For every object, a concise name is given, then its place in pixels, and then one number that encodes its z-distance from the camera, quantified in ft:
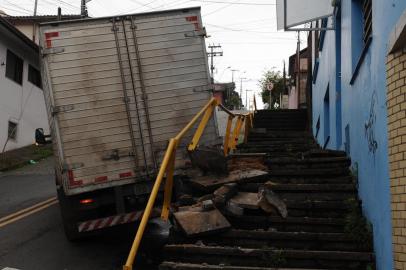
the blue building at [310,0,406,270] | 14.71
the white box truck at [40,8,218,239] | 24.63
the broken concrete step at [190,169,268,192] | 25.02
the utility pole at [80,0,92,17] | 82.69
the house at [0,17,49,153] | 70.49
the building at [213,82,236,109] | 203.92
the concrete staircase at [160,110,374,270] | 18.52
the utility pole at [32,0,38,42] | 109.33
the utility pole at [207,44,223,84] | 206.90
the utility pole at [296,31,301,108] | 89.42
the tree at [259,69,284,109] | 175.01
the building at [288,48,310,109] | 95.45
